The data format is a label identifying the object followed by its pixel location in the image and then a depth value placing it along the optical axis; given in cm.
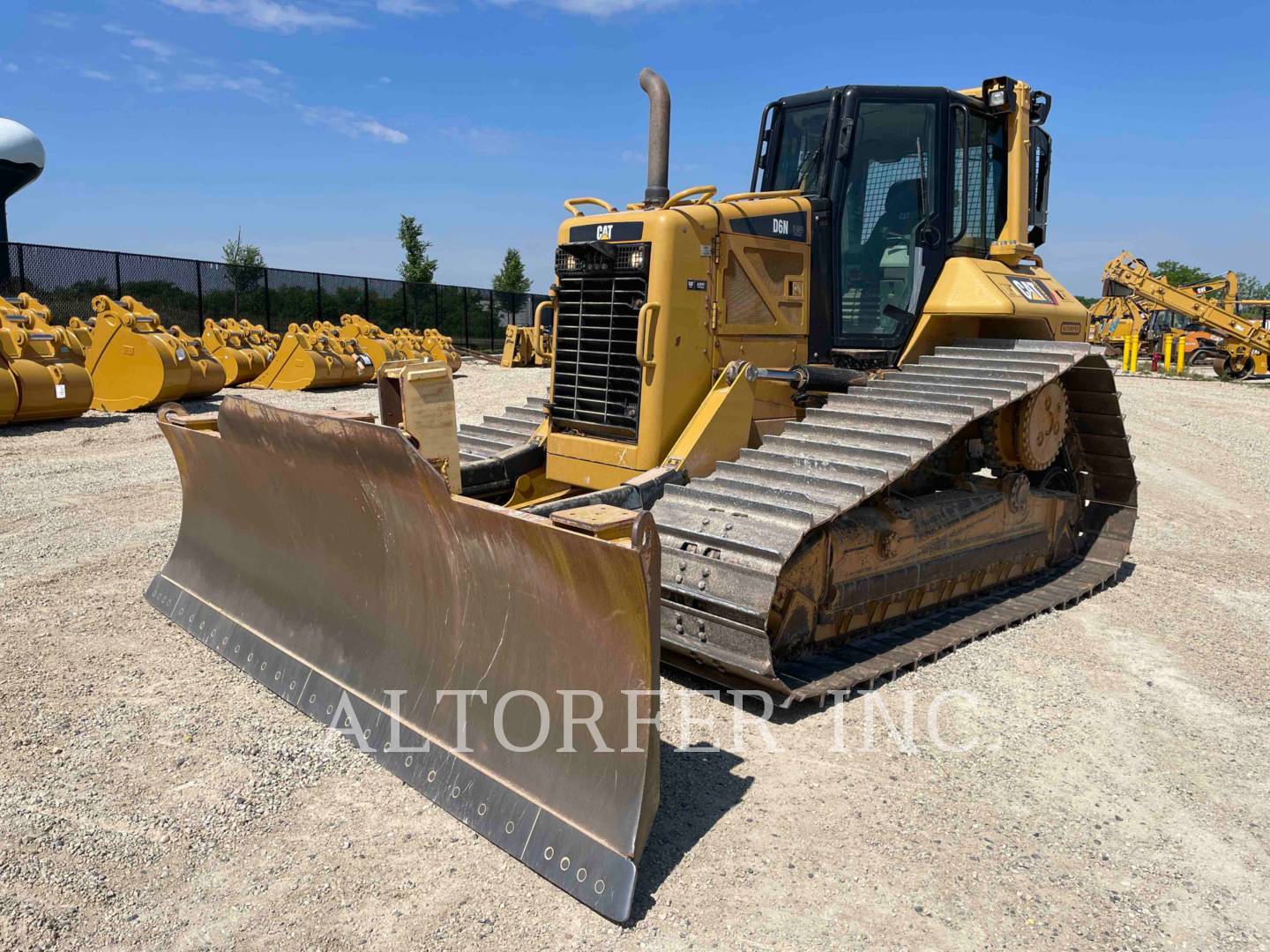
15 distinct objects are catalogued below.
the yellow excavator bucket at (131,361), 1332
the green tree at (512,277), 4497
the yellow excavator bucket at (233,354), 1686
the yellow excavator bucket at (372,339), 1950
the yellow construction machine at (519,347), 2353
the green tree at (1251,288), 9028
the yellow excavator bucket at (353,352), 1830
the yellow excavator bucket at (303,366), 1725
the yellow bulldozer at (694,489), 320
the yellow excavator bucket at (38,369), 1130
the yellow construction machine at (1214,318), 2730
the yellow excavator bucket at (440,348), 2161
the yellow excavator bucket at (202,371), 1427
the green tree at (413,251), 3697
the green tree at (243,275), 2350
